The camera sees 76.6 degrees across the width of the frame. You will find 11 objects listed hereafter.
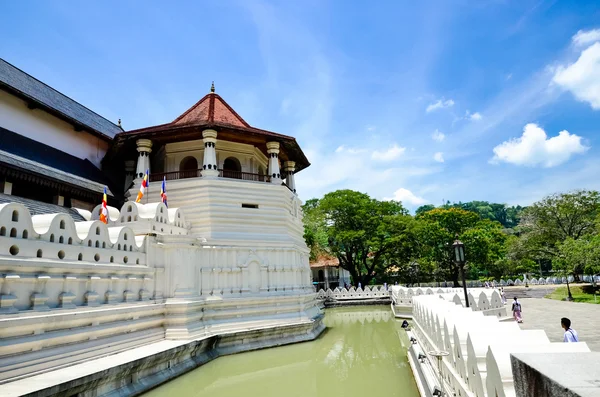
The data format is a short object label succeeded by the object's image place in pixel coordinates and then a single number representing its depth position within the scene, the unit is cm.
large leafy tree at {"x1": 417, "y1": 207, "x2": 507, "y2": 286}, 3919
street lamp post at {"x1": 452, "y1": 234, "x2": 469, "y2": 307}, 1244
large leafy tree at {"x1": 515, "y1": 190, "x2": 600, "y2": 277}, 3991
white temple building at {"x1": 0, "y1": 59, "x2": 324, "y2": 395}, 741
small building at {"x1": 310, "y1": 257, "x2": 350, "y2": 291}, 4409
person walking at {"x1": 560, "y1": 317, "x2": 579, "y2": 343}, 664
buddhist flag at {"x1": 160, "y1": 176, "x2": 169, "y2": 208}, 1437
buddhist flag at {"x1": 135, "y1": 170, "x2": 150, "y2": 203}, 1395
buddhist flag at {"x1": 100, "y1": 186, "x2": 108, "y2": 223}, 1190
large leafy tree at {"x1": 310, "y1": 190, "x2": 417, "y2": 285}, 3638
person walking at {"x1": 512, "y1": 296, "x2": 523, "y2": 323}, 1679
